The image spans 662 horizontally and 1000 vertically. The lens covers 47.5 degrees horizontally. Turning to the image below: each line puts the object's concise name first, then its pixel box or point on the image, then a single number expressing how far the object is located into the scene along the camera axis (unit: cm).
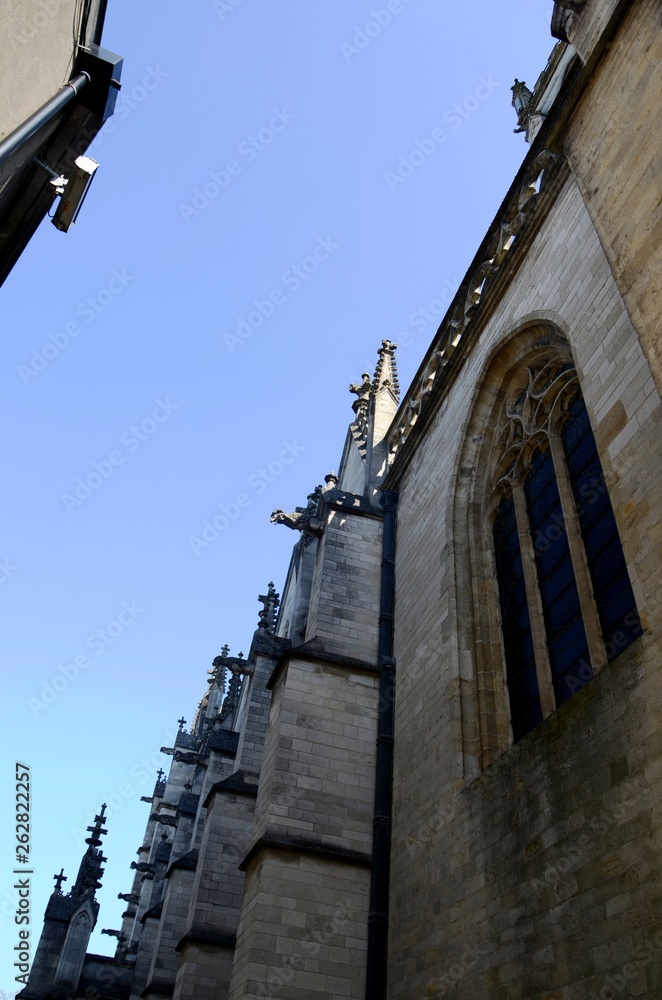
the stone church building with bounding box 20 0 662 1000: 514
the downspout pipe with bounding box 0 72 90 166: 443
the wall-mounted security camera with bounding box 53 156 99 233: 664
